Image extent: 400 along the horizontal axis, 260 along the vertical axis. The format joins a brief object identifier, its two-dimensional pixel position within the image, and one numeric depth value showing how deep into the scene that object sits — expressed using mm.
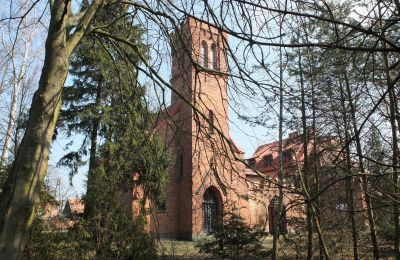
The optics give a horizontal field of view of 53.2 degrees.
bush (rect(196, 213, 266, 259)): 14273
